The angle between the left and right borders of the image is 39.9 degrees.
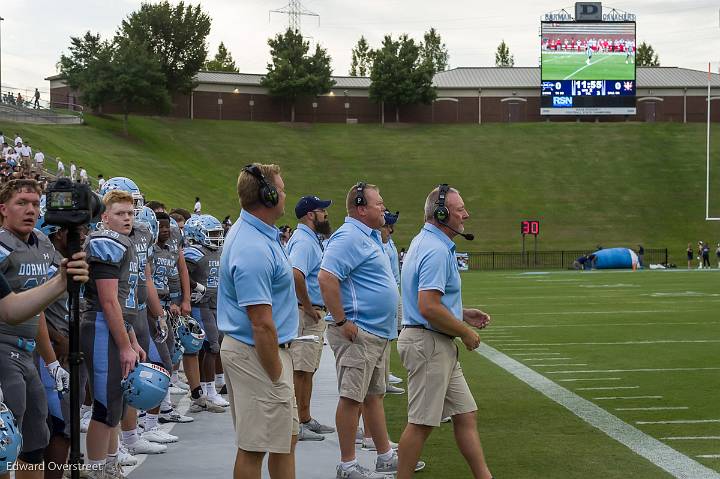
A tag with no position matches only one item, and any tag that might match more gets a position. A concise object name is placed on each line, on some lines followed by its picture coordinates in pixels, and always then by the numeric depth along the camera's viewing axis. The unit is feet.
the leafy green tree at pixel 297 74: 240.73
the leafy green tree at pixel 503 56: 367.04
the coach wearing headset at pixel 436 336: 20.54
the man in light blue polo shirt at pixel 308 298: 28.89
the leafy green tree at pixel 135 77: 207.82
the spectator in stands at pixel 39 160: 123.24
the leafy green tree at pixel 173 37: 230.27
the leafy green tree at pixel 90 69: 207.41
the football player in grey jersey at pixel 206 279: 33.96
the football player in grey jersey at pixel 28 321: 18.10
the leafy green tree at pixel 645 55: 350.43
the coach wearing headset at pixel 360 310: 23.71
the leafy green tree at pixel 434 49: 357.86
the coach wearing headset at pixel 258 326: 17.02
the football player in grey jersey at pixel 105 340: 21.34
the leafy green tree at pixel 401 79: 245.04
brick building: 247.50
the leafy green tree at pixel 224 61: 333.21
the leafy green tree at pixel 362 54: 357.41
